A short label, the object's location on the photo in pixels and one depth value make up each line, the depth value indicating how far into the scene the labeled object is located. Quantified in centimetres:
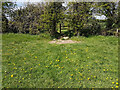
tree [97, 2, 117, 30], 879
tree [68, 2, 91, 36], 867
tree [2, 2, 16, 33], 960
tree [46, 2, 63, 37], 859
